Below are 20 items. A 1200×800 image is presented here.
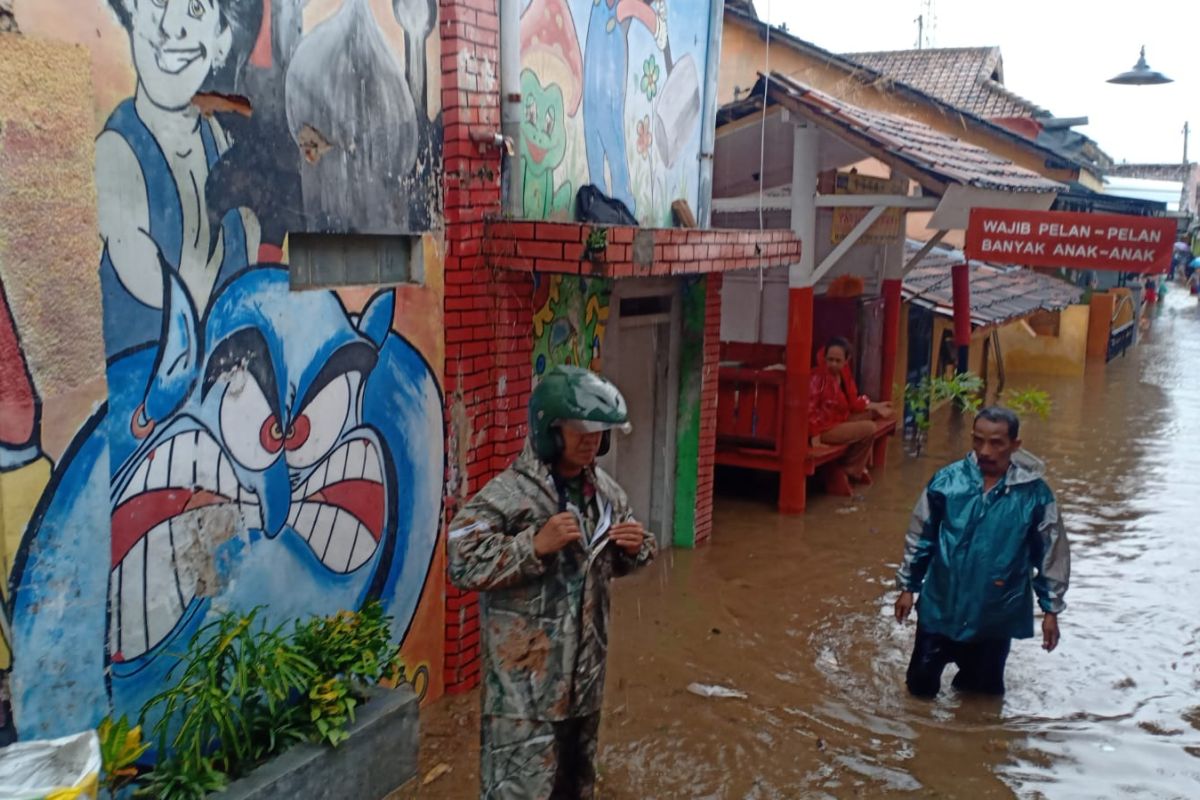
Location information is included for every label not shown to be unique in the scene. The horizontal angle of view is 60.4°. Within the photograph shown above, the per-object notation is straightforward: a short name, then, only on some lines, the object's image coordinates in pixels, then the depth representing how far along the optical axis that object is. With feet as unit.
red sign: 20.35
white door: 26.78
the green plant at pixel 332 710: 14.39
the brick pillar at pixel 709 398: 27.91
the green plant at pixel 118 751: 12.26
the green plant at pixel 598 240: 18.10
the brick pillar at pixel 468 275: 17.84
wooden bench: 32.53
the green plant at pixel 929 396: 34.22
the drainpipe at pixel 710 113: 26.45
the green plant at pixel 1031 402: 30.27
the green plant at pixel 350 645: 15.35
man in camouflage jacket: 11.08
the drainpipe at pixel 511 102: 18.66
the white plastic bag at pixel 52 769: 10.23
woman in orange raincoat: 34.24
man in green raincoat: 17.40
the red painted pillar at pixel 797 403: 31.22
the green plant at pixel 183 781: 12.71
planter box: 13.44
